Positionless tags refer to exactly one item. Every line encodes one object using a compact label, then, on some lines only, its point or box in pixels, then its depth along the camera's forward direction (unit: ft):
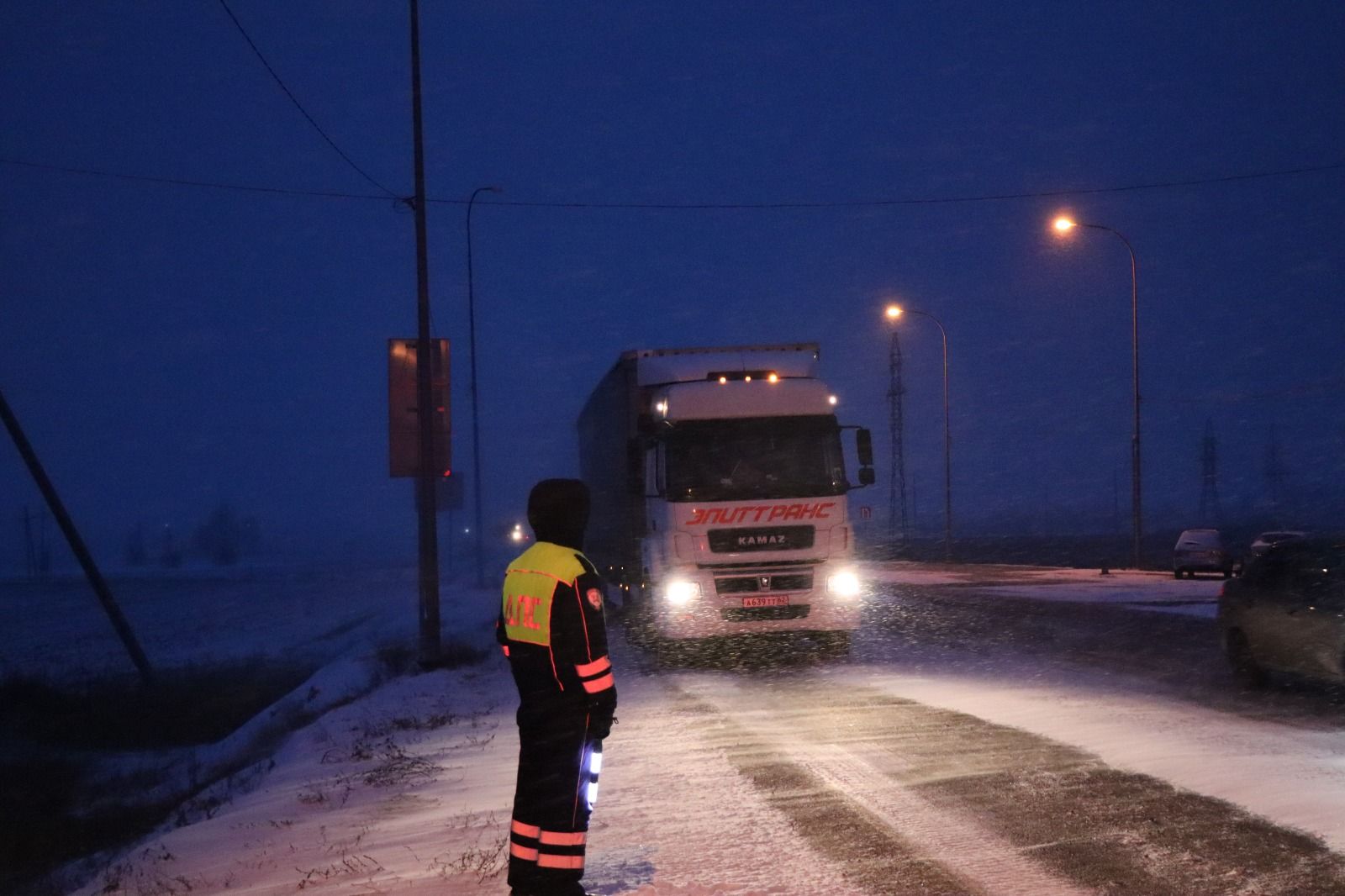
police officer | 15.71
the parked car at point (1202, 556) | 126.82
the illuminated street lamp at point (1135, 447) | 121.39
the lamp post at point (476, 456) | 145.79
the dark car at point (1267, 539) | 119.33
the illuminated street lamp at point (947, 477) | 157.89
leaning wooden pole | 80.64
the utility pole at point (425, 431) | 61.41
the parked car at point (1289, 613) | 36.17
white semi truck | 49.90
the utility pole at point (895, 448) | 184.96
